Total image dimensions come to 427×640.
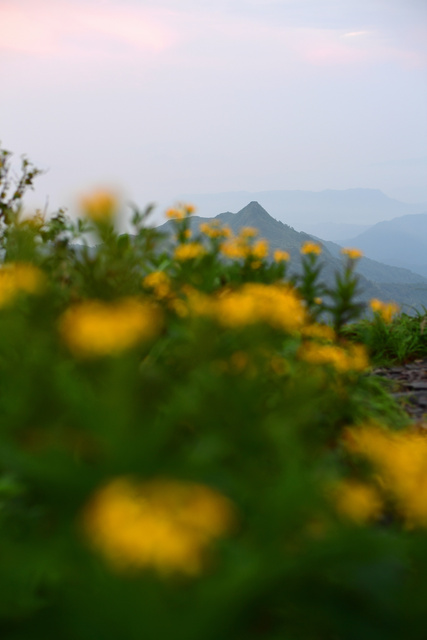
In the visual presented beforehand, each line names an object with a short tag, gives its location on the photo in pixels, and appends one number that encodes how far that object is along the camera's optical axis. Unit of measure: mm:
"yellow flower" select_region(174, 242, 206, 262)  2980
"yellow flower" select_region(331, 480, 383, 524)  991
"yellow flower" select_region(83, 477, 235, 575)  606
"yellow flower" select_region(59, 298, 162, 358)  983
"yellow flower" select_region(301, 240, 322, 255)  3700
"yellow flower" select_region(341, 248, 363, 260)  3652
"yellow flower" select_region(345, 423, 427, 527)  882
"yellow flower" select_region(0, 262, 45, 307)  1713
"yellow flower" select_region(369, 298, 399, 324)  4420
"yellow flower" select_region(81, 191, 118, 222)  1826
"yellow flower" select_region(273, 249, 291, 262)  3632
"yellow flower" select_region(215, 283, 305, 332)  1489
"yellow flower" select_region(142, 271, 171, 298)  2667
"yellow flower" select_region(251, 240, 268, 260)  3645
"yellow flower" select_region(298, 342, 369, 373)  2152
